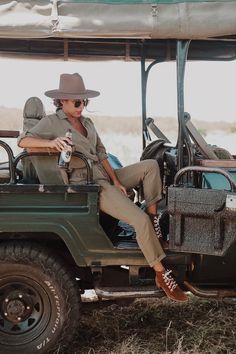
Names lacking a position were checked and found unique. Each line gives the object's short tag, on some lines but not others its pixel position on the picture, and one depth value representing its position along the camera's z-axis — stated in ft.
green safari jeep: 13.65
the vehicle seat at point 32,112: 17.80
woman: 13.98
